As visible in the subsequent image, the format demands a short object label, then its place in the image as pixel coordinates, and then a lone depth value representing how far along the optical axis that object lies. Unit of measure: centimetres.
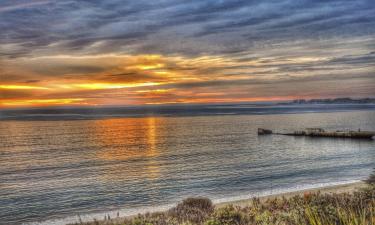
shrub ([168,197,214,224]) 1492
